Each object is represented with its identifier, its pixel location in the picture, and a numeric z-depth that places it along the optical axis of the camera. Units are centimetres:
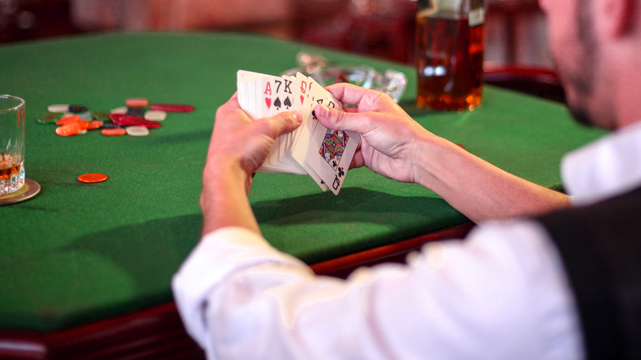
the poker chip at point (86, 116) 165
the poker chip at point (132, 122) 162
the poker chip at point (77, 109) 168
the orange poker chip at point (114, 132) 156
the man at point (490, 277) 60
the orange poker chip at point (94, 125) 159
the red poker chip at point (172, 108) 176
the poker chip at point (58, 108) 171
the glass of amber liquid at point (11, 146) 113
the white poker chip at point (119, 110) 169
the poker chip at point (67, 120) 160
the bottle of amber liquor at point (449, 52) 179
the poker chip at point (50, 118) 161
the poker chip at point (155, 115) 169
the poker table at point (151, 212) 84
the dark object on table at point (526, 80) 257
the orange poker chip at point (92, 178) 125
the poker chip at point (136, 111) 170
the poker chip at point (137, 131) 156
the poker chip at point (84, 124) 158
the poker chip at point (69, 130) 154
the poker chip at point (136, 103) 177
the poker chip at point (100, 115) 164
